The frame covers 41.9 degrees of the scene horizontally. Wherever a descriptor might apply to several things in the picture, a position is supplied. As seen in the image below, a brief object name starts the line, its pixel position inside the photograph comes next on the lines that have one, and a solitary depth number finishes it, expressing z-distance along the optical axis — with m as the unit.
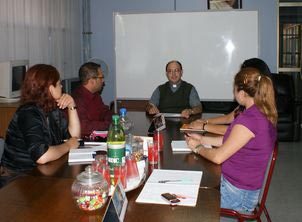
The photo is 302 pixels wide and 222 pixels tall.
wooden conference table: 1.34
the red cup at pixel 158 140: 2.19
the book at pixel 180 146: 2.23
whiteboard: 5.76
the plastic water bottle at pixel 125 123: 2.66
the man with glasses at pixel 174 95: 4.07
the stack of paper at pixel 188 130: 2.79
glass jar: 1.36
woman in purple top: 2.01
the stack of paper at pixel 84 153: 2.03
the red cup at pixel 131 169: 1.63
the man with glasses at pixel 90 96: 3.29
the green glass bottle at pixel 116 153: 1.60
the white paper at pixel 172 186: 1.48
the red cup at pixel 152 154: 2.00
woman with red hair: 2.05
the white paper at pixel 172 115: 3.48
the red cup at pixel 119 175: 1.55
